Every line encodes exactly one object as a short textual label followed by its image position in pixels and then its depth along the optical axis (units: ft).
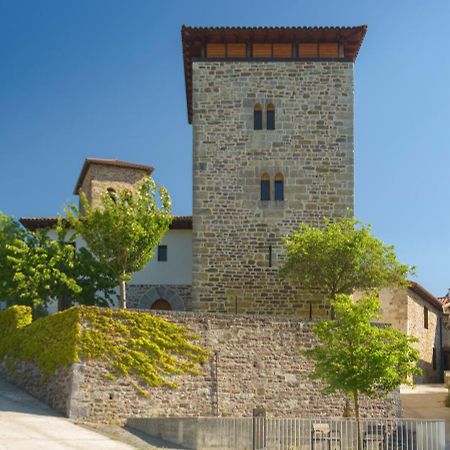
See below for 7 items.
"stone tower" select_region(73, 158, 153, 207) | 143.02
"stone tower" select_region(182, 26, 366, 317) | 111.55
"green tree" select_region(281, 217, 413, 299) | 102.83
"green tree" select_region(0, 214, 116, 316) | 107.96
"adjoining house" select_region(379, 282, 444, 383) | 135.54
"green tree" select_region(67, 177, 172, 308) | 105.19
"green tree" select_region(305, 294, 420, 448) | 74.38
